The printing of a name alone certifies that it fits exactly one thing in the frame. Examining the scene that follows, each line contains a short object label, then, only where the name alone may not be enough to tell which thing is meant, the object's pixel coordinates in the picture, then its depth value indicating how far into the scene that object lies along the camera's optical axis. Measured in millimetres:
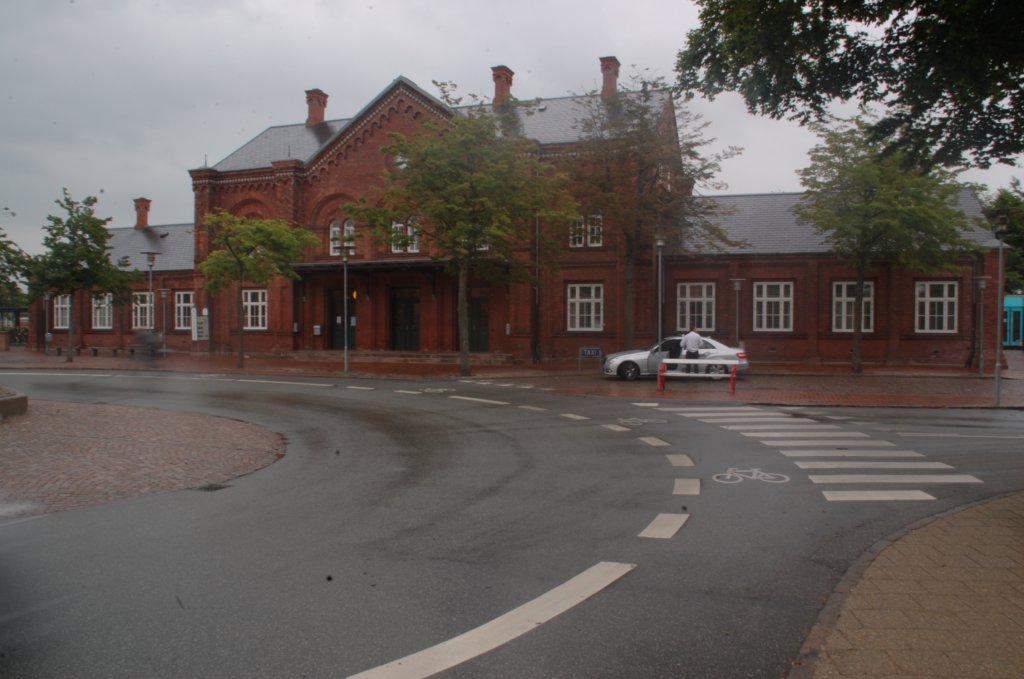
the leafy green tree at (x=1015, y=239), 55872
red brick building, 32281
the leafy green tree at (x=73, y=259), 32906
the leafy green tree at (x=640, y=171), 27531
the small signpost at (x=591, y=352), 29656
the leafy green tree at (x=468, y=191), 24594
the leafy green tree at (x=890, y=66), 7387
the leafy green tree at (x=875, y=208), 25719
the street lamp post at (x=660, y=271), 27328
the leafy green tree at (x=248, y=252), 30344
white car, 24328
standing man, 23203
